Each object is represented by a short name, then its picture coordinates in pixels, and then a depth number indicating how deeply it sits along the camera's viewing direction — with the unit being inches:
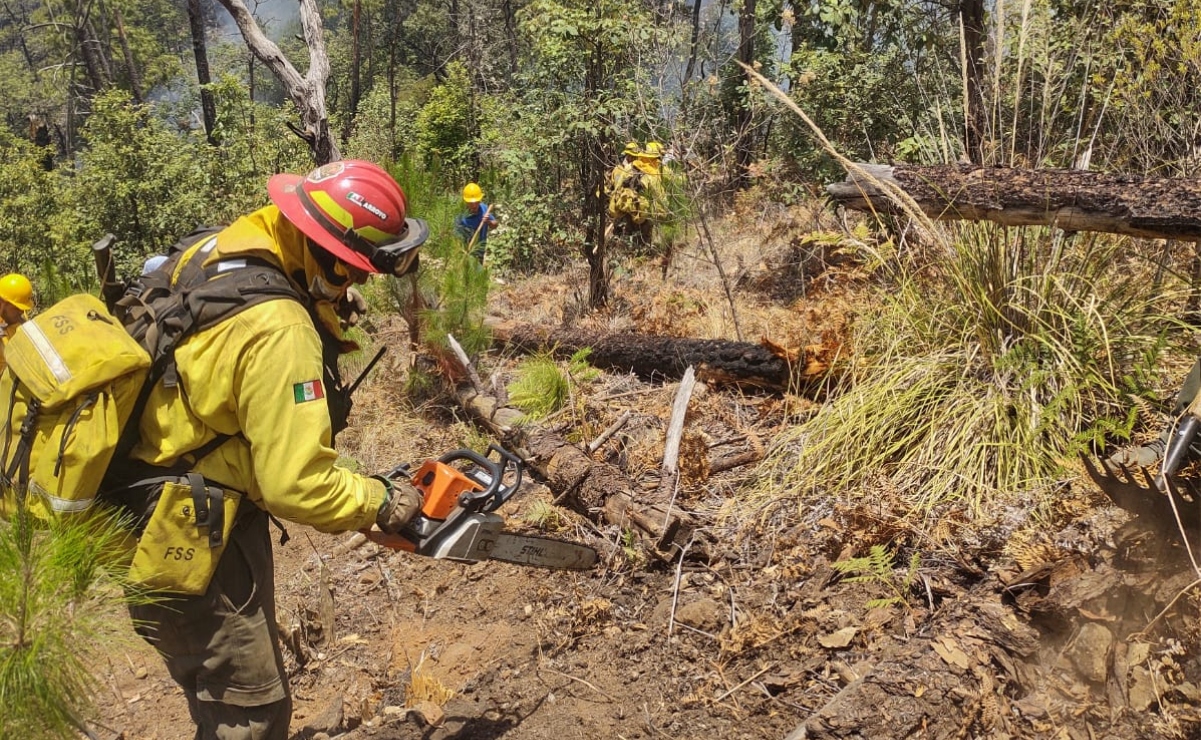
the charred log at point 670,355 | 195.2
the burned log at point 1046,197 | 127.2
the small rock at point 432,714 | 126.9
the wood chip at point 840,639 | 119.7
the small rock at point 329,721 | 134.3
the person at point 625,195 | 319.6
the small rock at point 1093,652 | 104.6
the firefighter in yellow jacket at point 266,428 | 88.0
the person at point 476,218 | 343.0
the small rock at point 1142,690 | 99.1
